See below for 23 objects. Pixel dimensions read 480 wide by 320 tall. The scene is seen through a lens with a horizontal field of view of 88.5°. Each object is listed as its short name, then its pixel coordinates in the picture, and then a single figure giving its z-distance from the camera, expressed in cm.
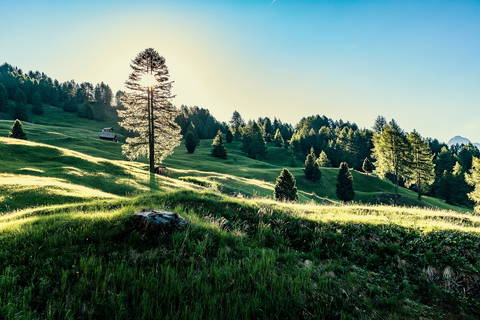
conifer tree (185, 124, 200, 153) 8250
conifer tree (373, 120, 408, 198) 5412
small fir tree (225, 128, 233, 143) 11106
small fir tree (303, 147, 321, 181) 6231
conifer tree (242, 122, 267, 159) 9375
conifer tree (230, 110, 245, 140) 14550
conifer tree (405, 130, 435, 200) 5466
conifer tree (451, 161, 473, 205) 7144
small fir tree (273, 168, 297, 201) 3407
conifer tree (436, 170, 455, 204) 7138
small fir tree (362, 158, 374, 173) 7825
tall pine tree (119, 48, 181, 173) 2989
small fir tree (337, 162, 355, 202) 5153
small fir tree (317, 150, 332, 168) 8400
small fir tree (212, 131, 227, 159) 7844
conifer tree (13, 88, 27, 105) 10954
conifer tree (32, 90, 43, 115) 11206
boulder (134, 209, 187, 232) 540
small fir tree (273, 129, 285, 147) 11481
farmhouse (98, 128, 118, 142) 8471
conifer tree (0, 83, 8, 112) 10075
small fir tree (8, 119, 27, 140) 4944
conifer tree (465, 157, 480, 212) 4675
